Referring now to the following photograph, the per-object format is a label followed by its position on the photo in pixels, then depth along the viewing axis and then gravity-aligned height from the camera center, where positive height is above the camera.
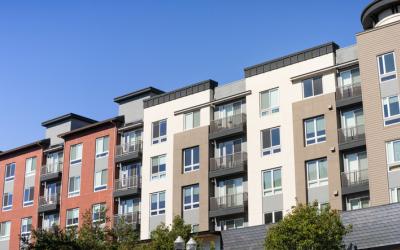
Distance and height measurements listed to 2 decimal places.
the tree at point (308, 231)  29.28 +2.23
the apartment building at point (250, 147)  37.97 +8.71
